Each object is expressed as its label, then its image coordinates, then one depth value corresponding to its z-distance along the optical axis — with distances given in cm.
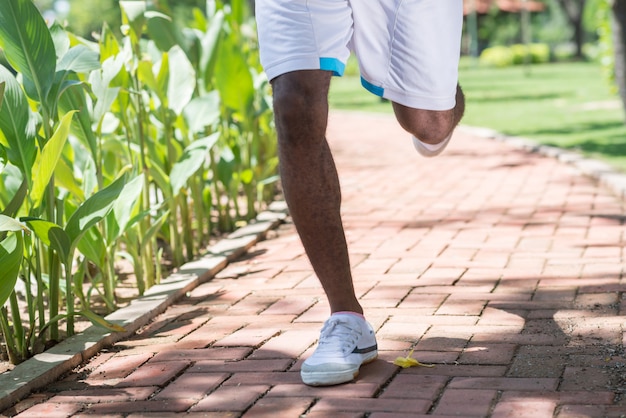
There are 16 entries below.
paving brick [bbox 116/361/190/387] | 443
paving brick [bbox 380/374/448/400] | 404
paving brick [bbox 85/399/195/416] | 403
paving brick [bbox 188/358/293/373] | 453
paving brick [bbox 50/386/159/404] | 422
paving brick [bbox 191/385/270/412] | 402
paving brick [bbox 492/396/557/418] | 374
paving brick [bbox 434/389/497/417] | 381
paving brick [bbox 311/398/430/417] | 388
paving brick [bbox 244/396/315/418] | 390
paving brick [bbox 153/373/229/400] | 422
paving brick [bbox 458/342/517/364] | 447
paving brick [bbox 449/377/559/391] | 406
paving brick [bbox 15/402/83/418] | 408
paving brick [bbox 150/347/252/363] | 477
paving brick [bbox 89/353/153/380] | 461
